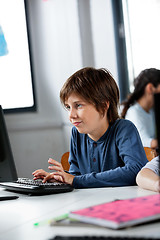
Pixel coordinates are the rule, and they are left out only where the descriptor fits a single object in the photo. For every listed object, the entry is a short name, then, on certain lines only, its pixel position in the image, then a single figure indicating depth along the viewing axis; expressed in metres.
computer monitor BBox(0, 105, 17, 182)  1.39
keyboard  1.49
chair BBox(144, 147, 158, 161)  2.06
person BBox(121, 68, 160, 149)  3.12
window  3.29
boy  1.64
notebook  0.85
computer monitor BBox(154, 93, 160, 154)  0.82
